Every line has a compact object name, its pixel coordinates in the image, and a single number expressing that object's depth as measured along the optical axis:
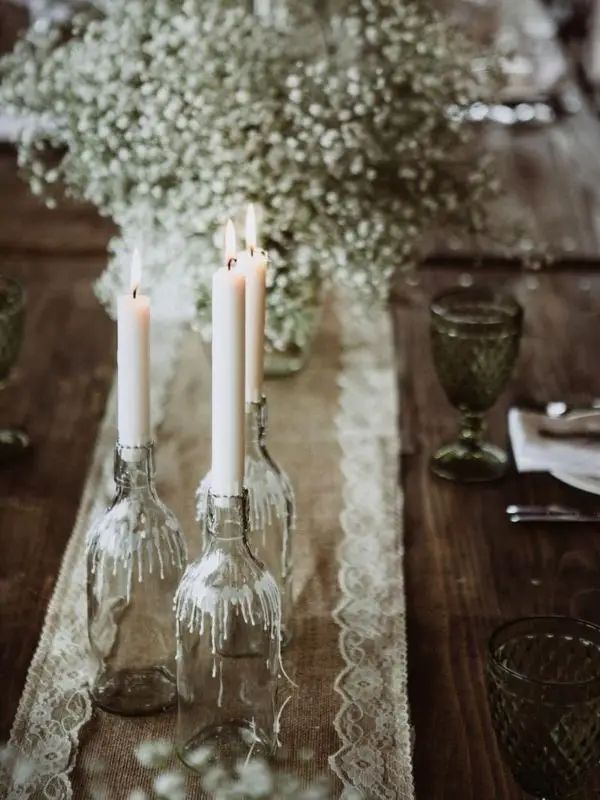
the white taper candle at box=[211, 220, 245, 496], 0.91
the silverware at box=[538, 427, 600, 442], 1.57
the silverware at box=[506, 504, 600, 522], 1.42
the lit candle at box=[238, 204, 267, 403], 1.12
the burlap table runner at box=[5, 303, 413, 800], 1.03
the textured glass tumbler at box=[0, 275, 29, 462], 1.52
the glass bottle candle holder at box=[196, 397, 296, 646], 1.21
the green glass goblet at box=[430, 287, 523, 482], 1.49
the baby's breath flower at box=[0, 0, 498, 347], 1.55
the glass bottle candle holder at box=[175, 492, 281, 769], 1.02
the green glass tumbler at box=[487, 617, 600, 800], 0.92
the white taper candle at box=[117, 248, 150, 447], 0.99
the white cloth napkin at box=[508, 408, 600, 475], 1.51
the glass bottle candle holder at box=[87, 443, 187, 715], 1.10
